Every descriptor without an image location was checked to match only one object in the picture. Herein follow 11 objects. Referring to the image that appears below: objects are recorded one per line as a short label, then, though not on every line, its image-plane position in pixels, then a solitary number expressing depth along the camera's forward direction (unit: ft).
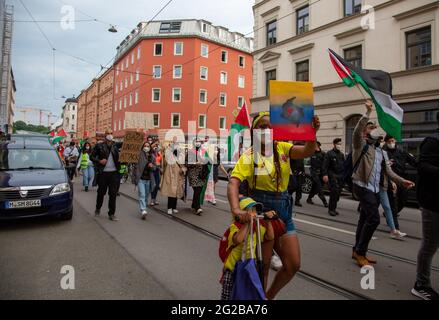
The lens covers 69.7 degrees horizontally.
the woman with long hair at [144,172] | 23.79
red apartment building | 139.23
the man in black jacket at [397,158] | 22.49
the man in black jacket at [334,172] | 26.98
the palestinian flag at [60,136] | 54.46
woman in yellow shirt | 8.87
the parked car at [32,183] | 18.39
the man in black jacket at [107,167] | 23.02
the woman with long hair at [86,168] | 39.42
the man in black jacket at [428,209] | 10.55
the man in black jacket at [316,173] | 31.53
